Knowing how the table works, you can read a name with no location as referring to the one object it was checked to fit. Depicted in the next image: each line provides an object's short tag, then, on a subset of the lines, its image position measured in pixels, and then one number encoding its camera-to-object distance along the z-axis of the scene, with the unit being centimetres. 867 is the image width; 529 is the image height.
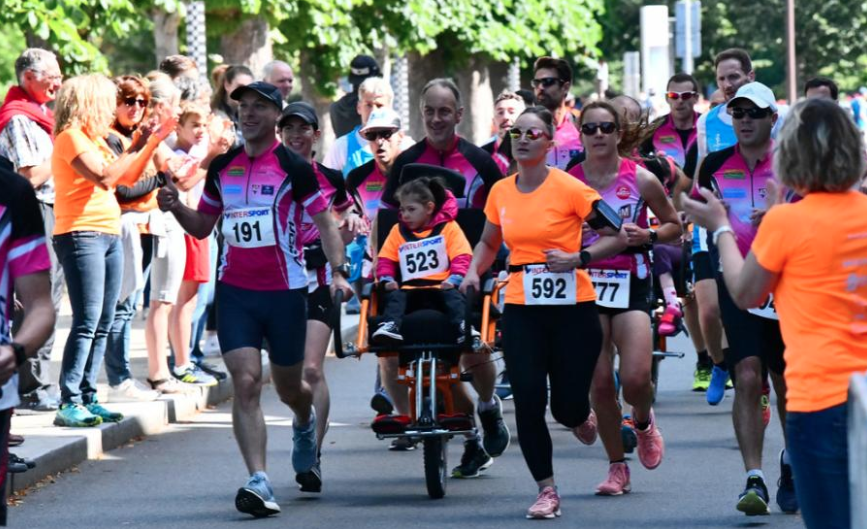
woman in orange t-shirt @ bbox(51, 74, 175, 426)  2225
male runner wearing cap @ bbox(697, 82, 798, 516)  1716
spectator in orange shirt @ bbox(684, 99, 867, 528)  1146
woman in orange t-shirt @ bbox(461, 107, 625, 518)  1748
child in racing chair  1969
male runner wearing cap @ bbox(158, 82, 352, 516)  1786
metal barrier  995
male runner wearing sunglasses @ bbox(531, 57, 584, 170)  2458
